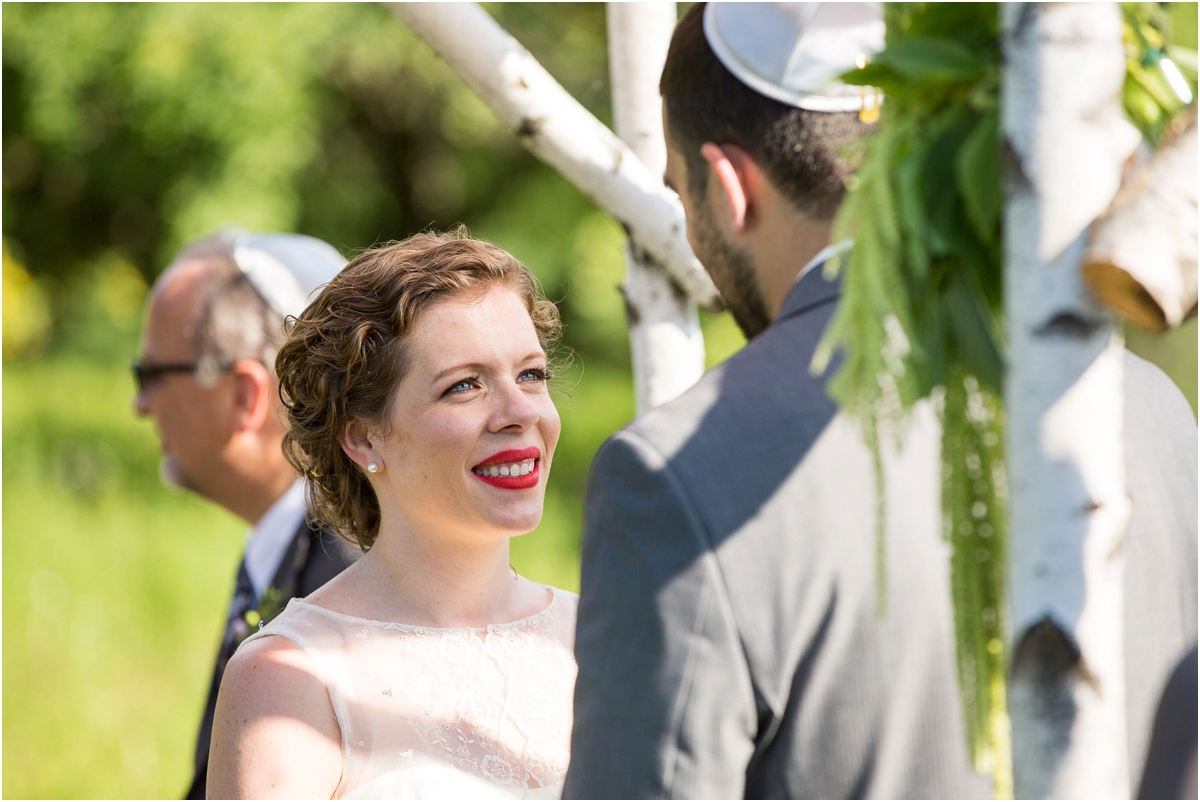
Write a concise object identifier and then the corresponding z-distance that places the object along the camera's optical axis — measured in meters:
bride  2.92
